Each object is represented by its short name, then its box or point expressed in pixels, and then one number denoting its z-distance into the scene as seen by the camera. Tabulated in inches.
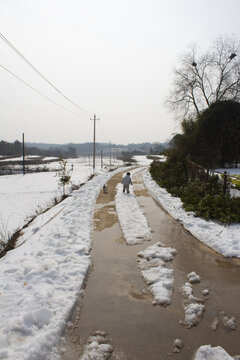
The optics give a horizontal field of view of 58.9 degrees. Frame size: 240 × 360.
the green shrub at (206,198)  306.7
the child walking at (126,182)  529.7
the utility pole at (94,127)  1541.0
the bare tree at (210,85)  1020.5
